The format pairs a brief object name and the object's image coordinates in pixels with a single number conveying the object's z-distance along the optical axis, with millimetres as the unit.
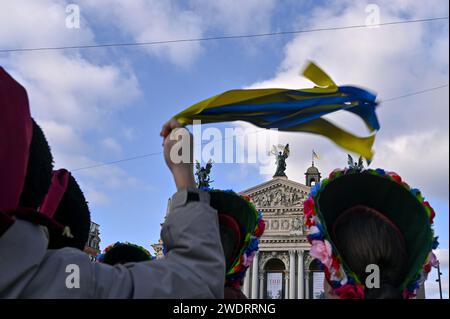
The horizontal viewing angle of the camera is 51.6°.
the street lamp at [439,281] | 28188
